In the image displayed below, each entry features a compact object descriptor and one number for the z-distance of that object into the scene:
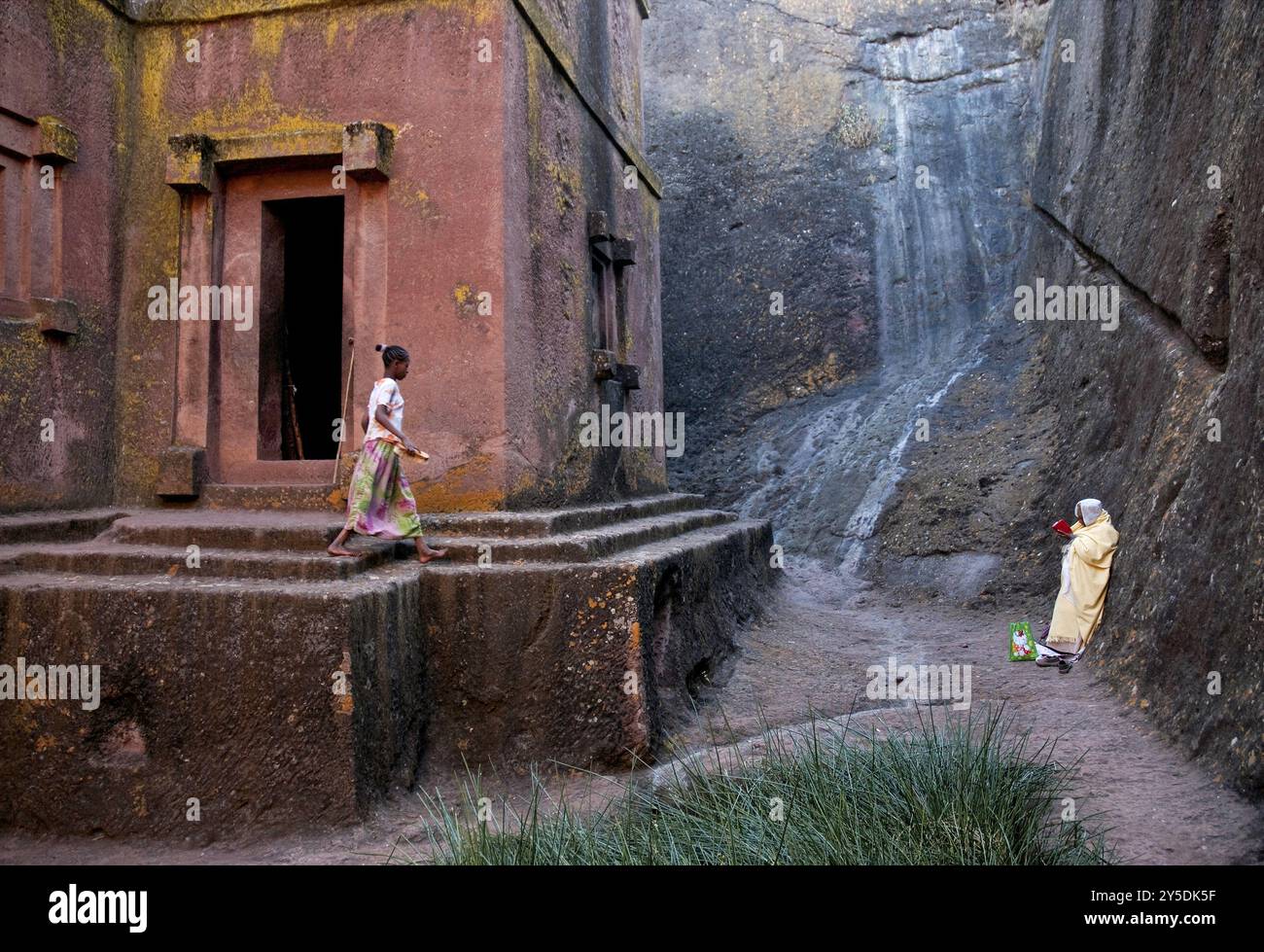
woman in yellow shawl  6.16
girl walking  4.68
